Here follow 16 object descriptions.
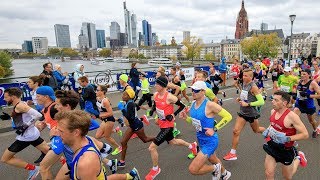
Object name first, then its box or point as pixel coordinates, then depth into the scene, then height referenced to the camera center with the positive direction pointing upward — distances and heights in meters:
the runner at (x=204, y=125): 3.68 -1.09
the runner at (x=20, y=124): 4.08 -1.08
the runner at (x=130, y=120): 4.60 -1.20
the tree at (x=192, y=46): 83.31 +3.55
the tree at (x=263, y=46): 83.62 +3.13
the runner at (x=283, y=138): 3.44 -1.21
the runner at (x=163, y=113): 4.38 -1.06
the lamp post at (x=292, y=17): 18.86 +2.87
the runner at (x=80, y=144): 2.05 -0.79
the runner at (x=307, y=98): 6.25 -1.17
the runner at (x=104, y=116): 5.10 -1.23
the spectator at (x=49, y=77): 8.94 -0.64
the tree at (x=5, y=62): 60.32 -0.22
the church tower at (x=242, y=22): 150.25 +20.35
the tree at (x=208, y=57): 116.53 -0.52
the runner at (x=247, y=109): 5.13 -1.18
